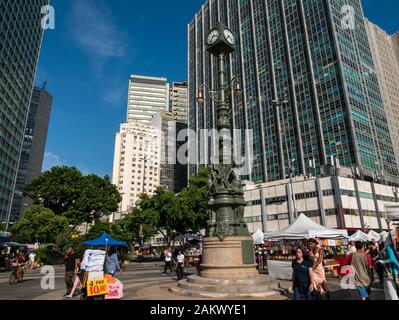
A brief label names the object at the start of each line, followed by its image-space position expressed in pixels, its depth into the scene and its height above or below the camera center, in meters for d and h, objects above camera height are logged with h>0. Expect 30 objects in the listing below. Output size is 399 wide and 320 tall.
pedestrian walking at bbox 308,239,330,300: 7.15 -0.92
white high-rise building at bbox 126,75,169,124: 177.50 +88.79
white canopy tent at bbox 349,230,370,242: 21.47 +0.06
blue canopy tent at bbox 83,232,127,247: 16.28 +0.02
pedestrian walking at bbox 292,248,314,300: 7.00 -0.91
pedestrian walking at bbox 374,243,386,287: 5.93 -0.39
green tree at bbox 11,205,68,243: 33.72 +2.11
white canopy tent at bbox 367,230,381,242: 21.48 +0.12
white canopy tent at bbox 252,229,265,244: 19.74 +0.15
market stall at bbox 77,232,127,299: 6.34 -0.87
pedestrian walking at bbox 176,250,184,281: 15.61 -1.33
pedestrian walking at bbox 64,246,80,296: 10.69 -0.88
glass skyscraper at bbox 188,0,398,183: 63.62 +36.54
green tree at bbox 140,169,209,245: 35.22 +3.77
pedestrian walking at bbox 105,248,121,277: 10.39 -0.81
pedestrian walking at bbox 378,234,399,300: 5.54 -0.68
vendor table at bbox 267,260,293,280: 14.84 -1.59
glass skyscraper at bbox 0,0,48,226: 71.94 +43.34
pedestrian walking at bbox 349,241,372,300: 6.79 -0.80
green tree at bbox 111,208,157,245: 40.66 +2.19
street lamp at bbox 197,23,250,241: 12.05 +2.42
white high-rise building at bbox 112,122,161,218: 124.44 +34.19
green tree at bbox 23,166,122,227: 38.72 +6.42
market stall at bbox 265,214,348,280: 15.23 +0.19
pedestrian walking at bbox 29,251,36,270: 27.80 -1.86
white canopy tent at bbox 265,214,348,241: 16.14 +0.36
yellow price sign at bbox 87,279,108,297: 6.25 -0.98
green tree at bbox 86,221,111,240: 37.11 +1.63
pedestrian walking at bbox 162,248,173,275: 19.98 -1.25
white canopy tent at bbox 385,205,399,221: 11.80 +1.02
